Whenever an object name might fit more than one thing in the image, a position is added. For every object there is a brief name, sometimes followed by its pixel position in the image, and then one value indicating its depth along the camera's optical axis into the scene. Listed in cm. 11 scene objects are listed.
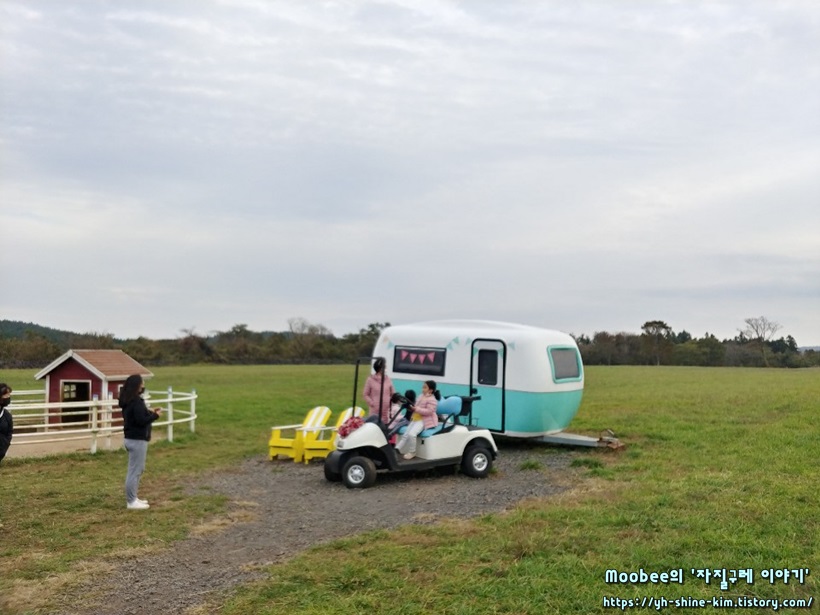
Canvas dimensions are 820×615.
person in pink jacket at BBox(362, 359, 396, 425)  1250
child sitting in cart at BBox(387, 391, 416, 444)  1201
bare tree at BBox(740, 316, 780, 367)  6552
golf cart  1125
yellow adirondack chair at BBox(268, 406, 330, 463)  1389
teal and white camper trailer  1489
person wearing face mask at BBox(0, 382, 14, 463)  874
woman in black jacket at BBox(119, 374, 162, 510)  972
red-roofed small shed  1730
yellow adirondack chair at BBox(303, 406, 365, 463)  1376
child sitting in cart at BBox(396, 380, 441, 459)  1194
